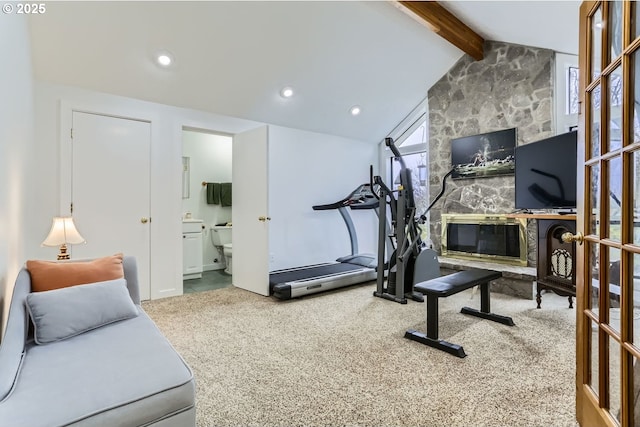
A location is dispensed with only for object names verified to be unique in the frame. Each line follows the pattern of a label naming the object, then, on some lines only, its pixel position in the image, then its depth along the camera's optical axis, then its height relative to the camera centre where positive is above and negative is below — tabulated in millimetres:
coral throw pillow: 1942 -367
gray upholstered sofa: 1060 -615
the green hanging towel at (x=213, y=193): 5840 +357
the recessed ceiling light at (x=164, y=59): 3346 +1573
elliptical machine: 3664 -421
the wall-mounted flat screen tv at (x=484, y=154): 4288 +813
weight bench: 2393 -588
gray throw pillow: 1617 -507
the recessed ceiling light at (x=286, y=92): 4246 +1567
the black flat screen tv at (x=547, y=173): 3152 +419
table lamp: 2803 -188
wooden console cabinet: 3125 -447
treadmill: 3803 -778
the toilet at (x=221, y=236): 5801 -401
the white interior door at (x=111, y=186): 3375 +286
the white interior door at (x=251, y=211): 3938 +28
